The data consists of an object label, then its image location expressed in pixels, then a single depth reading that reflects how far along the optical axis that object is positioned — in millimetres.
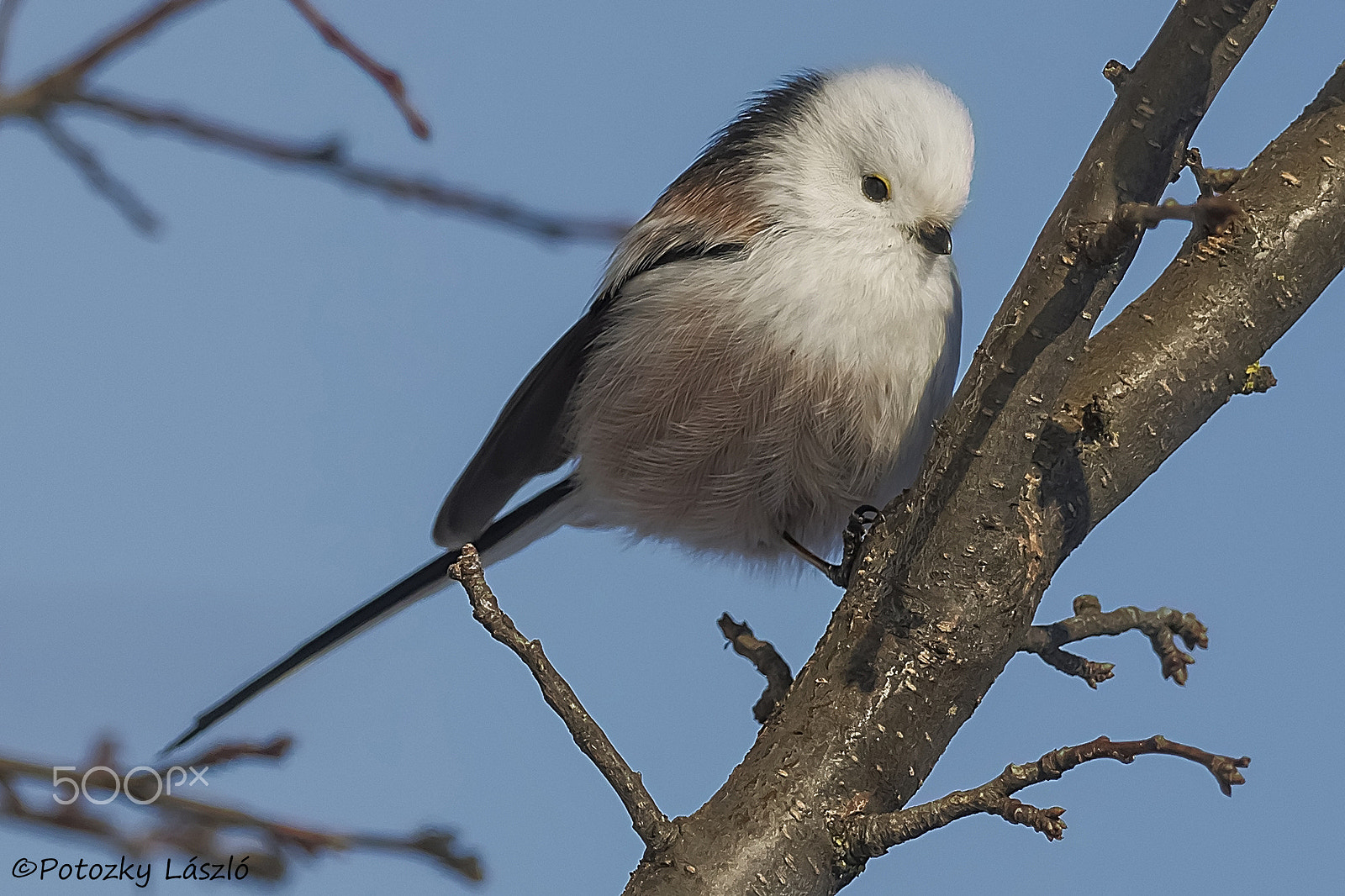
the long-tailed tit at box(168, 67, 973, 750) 3759
